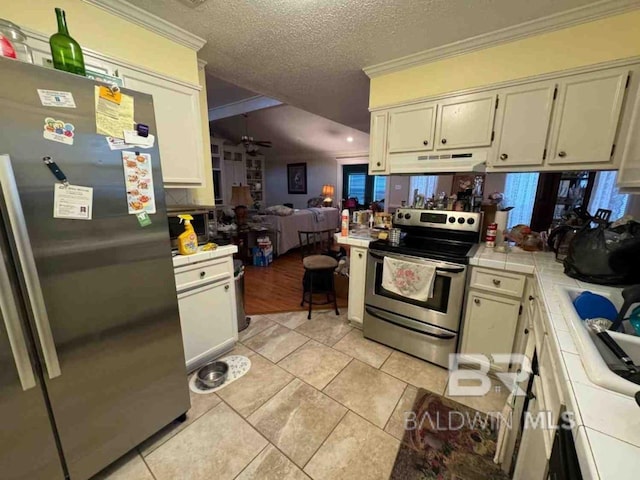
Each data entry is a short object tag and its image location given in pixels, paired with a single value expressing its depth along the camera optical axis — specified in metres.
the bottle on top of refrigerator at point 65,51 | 1.06
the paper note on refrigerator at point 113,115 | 1.07
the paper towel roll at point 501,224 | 2.03
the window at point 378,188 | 6.72
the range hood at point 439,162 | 1.99
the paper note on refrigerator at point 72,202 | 0.98
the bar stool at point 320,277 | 2.78
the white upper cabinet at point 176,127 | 1.70
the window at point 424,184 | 5.00
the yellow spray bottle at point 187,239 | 1.75
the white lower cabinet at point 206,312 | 1.78
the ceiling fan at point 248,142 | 5.46
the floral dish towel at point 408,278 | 1.92
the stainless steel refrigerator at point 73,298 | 0.90
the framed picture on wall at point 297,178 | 8.12
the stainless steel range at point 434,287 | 1.89
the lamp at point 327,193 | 7.28
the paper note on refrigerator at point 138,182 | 1.17
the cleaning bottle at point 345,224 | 2.49
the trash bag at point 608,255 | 1.20
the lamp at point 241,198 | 5.39
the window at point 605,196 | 3.29
